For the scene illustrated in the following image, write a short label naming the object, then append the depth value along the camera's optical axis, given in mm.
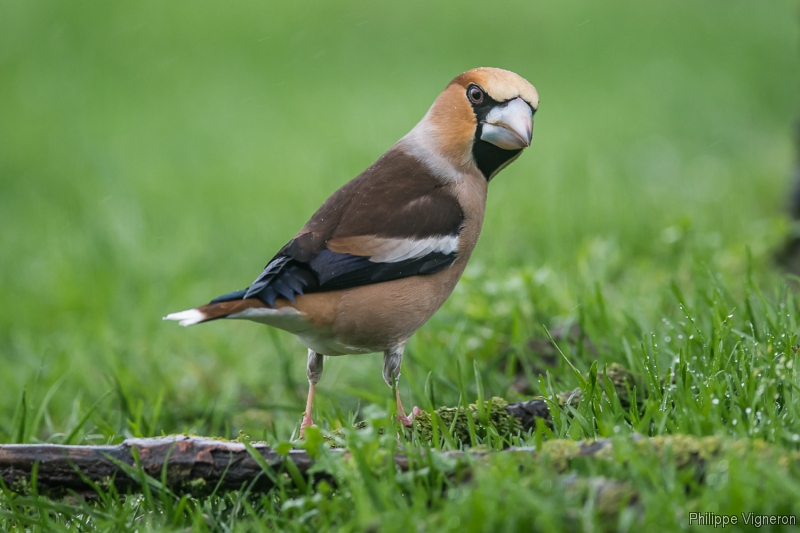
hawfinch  6609
